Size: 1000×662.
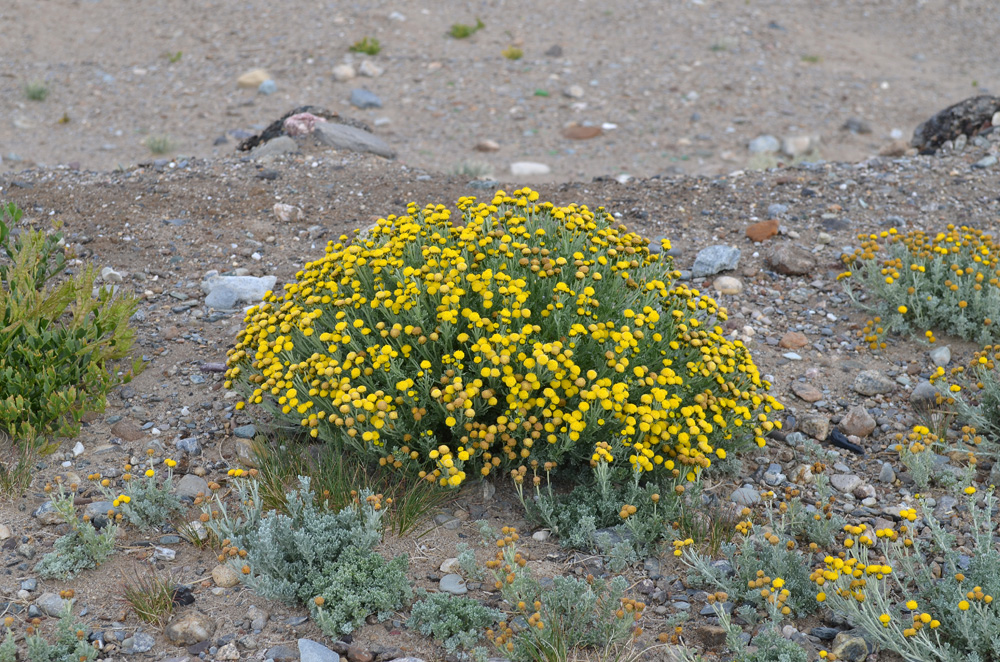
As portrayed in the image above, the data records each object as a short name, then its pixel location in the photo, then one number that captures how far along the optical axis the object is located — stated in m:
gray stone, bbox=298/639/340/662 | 3.19
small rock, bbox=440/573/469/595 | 3.56
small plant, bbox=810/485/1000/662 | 3.00
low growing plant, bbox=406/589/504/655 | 3.25
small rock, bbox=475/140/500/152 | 11.42
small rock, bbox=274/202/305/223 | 7.00
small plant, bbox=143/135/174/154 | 11.08
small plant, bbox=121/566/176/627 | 3.40
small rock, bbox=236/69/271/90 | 13.05
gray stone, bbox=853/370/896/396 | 4.98
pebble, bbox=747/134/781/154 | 11.57
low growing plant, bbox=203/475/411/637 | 3.36
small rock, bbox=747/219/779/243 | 6.67
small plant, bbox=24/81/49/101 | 12.43
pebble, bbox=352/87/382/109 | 12.55
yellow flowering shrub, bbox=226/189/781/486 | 3.80
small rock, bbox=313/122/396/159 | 8.78
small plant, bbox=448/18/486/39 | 14.30
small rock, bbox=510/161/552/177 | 10.57
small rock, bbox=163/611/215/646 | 3.32
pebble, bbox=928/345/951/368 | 5.20
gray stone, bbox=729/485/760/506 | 4.14
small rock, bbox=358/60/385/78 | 13.36
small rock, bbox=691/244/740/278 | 6.20
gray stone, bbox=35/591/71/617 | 3.44
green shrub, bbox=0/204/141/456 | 4.31
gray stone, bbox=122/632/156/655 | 3.29
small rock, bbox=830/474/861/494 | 4.24
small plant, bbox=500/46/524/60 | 13.80
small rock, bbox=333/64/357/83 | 13.17
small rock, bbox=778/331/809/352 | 5.43
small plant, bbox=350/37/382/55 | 13.66
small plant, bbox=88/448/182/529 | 3.84
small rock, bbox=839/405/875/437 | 4.66
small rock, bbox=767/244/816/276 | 6.18
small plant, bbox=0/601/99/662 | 3.11
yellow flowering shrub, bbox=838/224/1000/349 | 5.27
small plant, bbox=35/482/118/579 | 3.59
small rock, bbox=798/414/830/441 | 4.66
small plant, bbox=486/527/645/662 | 3.15
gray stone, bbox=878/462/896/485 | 4.30
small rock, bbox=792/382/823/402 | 4.93
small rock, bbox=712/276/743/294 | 6.00
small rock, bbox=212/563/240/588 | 3.62
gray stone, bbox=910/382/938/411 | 4.80
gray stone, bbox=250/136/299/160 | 8.45
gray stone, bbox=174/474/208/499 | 4.16
